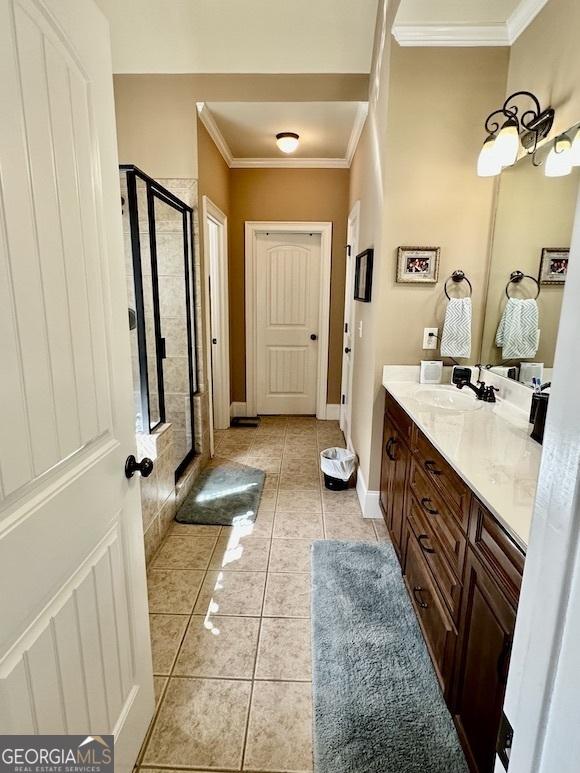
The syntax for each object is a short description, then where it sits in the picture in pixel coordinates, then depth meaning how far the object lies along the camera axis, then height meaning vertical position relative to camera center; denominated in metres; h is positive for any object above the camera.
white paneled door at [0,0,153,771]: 0.69 -0.18
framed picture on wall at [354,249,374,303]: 2.62 +0.17
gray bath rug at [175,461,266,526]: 2.64 -1.35
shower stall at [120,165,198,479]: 2.27 -0.04
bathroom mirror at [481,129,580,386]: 1.73 +0.17
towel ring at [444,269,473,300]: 2.30 +0.14
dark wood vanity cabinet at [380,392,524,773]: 1.02 -0.87
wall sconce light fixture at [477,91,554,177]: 1.80 +0.74
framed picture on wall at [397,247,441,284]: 2.28 +0.21
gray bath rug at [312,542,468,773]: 1.28 -1.36
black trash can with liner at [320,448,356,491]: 2.98 -1.19
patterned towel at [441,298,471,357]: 2.27 -0.14
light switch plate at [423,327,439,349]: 2.38 -0.20
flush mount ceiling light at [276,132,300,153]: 3.32 +1.27
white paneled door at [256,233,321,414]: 4.36 -0.21
